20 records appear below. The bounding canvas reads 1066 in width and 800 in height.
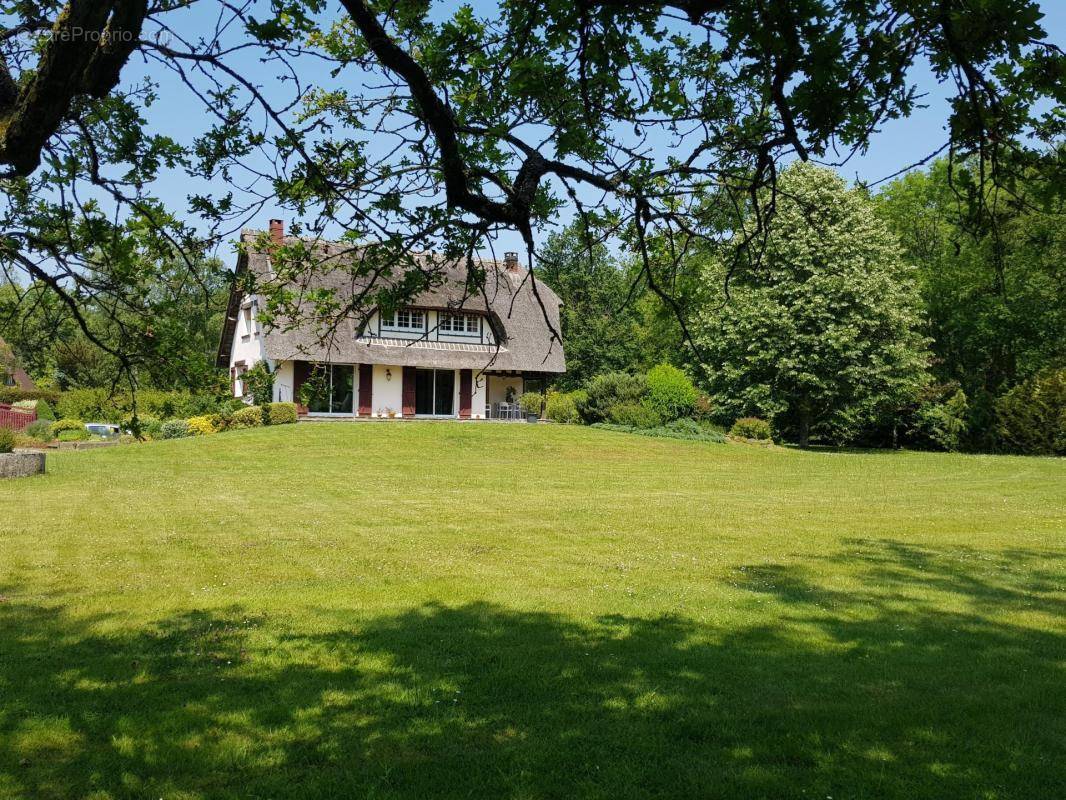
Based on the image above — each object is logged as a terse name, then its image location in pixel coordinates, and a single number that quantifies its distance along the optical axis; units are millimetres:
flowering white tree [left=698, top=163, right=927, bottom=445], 32219
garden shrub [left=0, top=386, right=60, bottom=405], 41906
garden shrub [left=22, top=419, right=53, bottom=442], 30750
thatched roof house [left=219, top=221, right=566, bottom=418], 34469
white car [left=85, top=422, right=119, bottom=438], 32781
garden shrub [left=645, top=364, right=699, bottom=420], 34062
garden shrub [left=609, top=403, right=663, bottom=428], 33156
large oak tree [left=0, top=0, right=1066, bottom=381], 3846
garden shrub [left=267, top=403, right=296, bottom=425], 30688
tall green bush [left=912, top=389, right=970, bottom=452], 34750
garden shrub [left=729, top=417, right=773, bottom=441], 32334
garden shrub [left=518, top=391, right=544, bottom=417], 37938
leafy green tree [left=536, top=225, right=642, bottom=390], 51156
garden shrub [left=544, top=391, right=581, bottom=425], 36469
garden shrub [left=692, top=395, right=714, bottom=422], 34906
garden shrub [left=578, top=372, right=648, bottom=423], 34594
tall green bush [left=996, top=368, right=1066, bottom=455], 30766
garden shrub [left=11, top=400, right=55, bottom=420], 38375
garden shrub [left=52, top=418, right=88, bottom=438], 31672
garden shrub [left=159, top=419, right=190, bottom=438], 29672
